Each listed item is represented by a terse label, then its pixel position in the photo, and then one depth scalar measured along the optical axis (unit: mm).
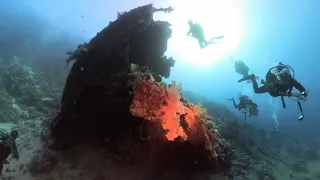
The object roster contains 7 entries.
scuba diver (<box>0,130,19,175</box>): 4496
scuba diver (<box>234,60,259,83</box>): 8986
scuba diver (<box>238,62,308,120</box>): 5733
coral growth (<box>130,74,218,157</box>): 4131
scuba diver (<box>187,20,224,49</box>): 8218
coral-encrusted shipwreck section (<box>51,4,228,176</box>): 4211
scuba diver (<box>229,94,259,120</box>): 10257
